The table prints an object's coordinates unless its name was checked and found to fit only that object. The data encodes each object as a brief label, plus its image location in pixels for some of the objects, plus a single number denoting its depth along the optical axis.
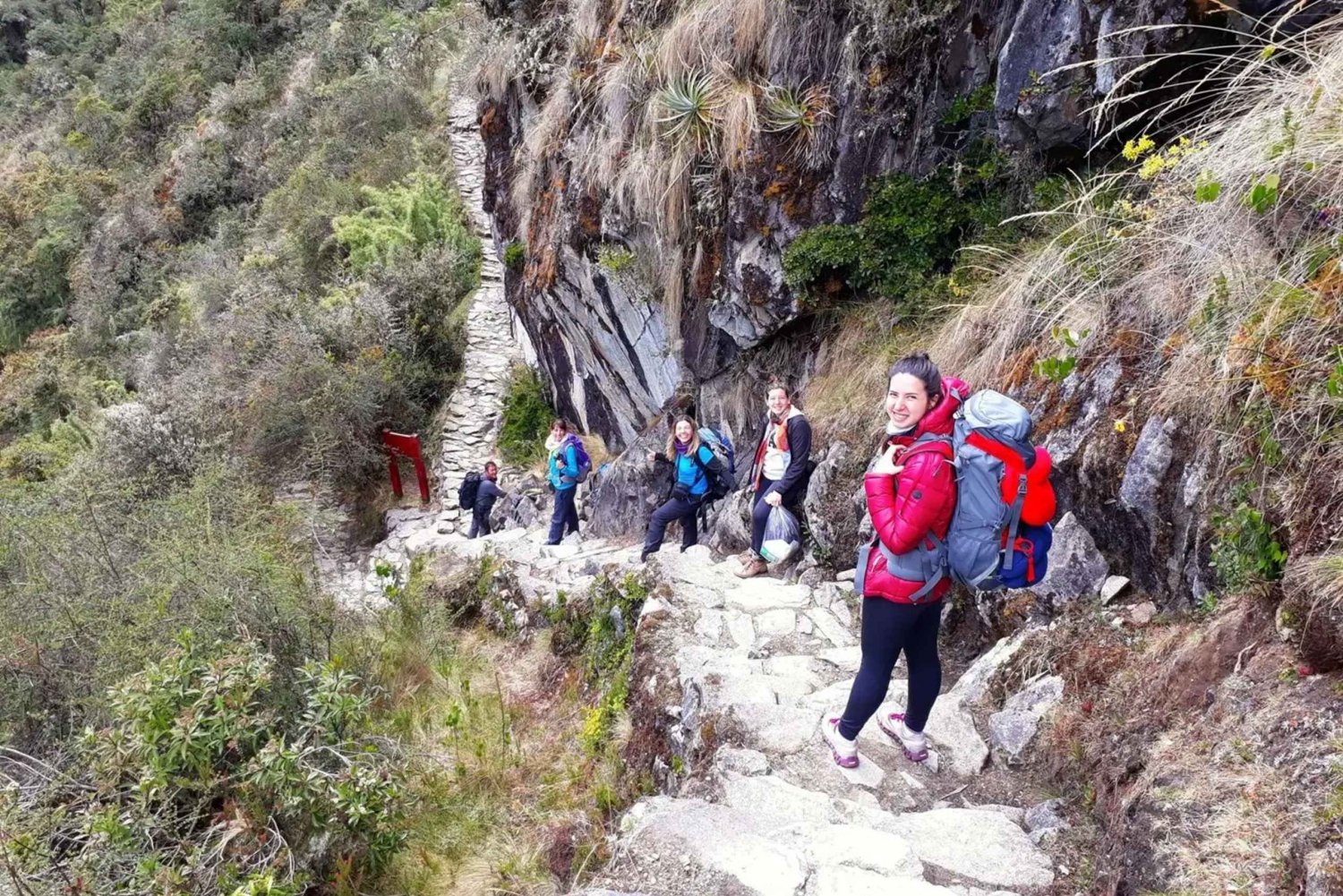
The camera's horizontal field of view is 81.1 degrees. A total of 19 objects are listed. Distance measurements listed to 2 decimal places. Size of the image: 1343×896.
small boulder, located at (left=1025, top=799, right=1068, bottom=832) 2.99
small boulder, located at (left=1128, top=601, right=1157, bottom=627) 3.48
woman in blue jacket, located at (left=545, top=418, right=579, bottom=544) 8.17
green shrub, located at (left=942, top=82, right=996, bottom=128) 5.61
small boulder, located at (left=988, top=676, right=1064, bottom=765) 3.45
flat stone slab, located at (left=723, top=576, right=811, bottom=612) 5.42
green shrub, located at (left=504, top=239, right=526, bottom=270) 11.04
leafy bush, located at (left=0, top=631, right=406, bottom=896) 3.21
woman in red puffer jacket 2.91
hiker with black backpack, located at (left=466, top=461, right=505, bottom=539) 10.46
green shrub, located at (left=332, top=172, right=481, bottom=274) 15.47
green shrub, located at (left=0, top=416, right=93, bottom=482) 13.98
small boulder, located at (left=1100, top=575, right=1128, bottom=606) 3.67
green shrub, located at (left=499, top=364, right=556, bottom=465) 12.59
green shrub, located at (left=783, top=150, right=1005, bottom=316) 5.82
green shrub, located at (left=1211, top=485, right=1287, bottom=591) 2.78
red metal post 12.62
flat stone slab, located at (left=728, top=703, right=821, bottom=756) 3.74
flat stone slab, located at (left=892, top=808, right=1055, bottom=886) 2.74
